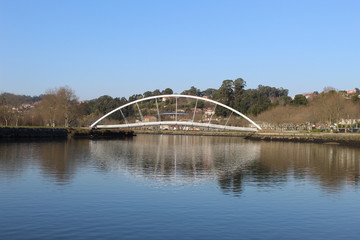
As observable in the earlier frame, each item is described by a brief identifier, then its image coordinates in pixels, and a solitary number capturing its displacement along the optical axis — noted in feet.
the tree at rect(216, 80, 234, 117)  485.15
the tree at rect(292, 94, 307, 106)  424.17
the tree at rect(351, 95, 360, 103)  376.97
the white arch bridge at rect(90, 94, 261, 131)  289.55
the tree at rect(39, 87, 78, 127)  287.48
